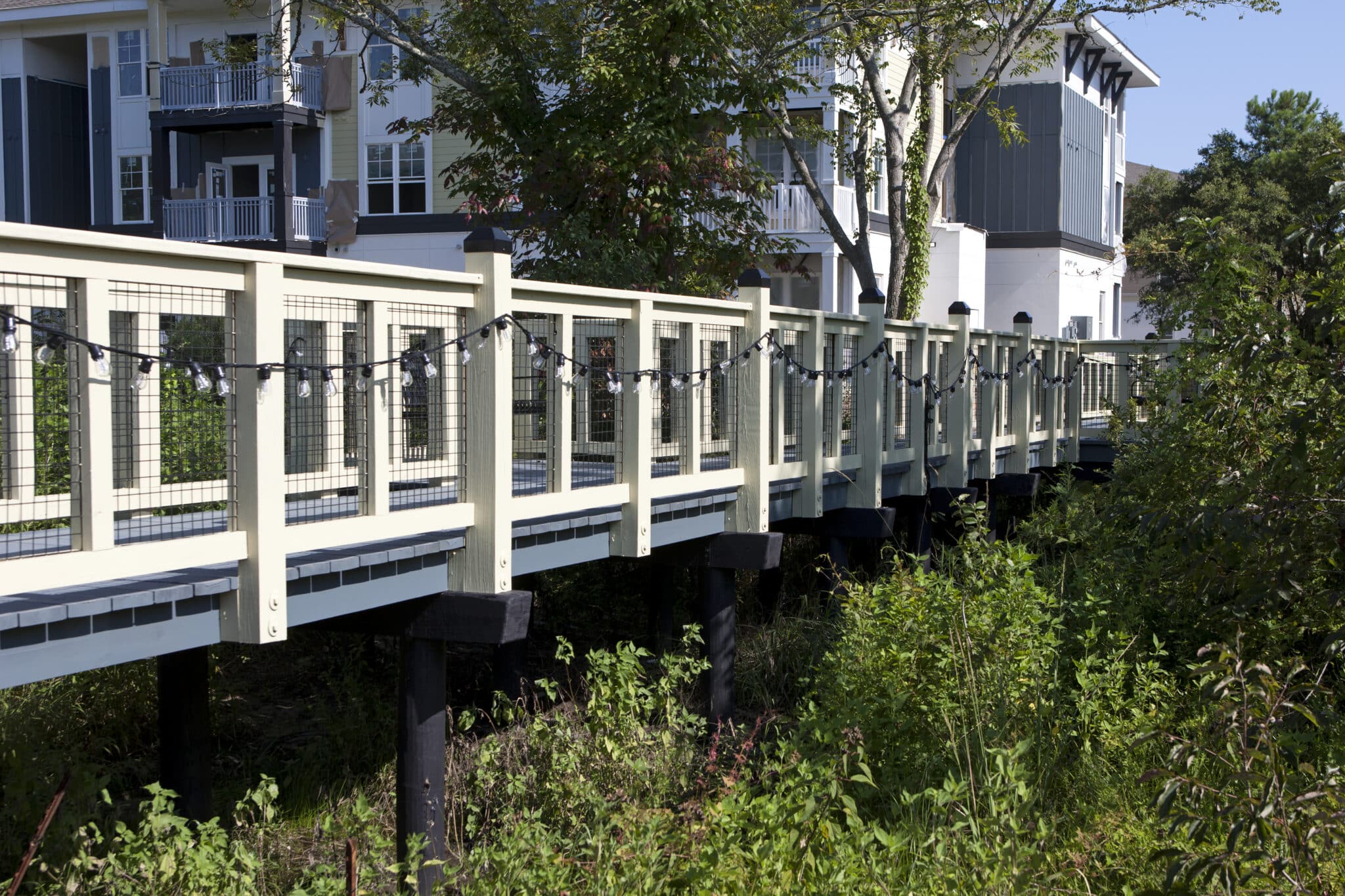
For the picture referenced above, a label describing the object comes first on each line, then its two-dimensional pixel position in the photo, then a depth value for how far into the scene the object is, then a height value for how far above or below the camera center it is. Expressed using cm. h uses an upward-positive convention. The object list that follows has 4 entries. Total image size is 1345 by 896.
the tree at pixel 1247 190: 3453 +485
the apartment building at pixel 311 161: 2898 +464
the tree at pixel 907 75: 1733 +392
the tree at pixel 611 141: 1302 +224
